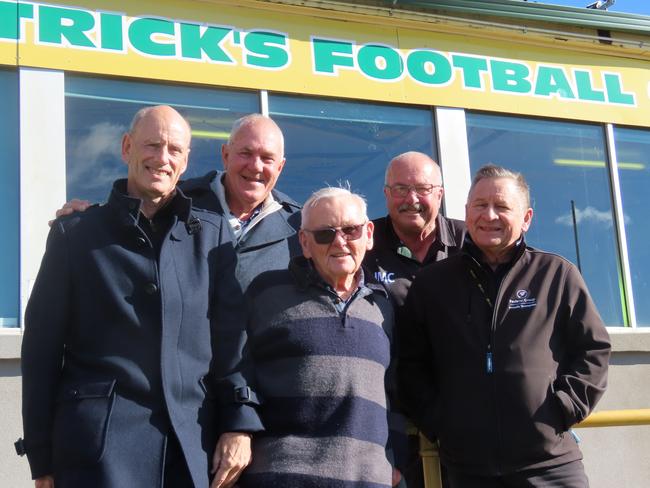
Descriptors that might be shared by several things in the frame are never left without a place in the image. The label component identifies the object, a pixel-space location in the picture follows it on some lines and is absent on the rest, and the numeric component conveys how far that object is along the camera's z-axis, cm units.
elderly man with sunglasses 242
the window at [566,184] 642
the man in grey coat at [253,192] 303
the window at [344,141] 571
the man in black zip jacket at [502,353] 268
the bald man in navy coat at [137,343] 223
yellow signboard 506
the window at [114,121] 506
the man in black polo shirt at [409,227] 329
